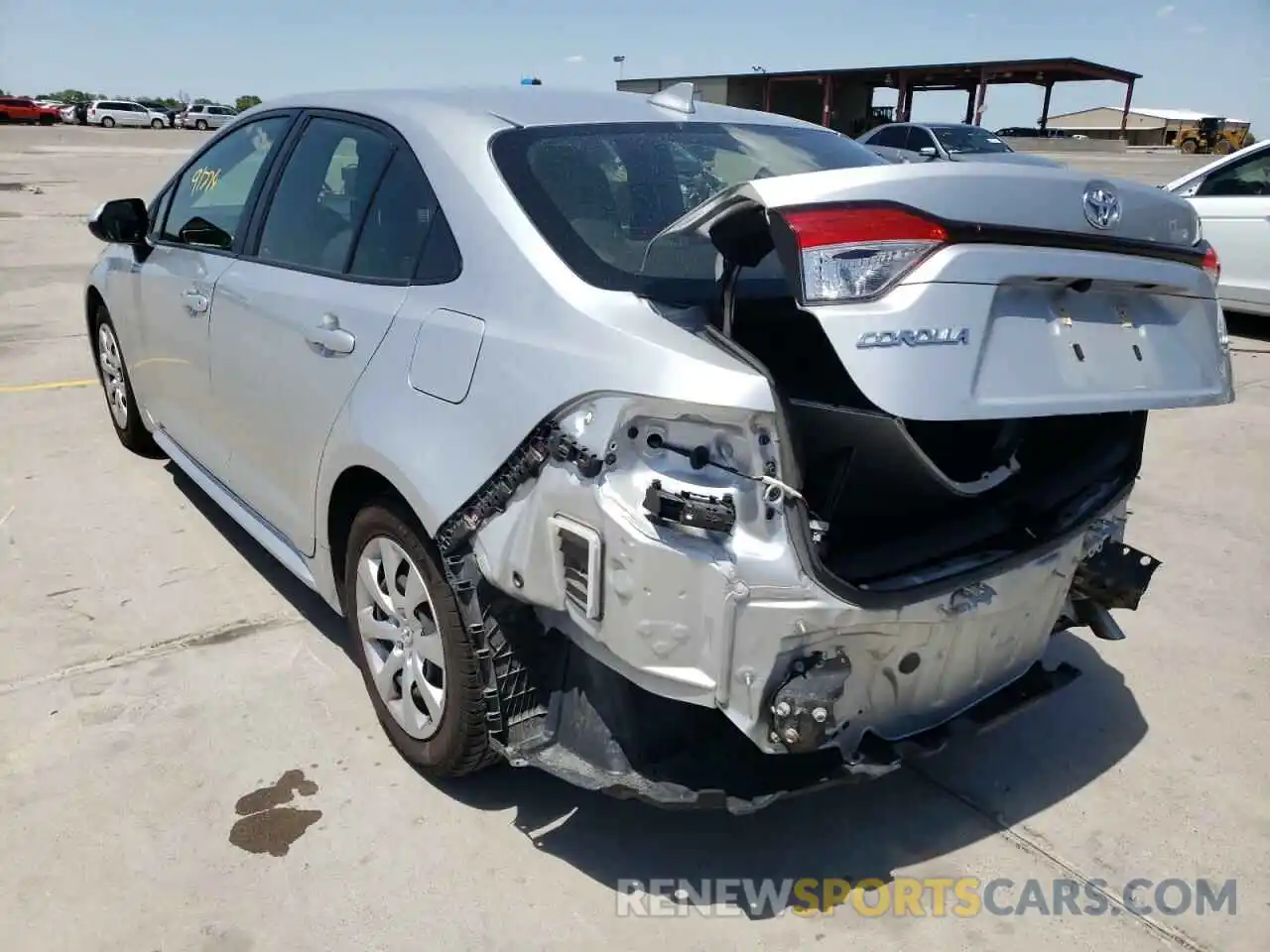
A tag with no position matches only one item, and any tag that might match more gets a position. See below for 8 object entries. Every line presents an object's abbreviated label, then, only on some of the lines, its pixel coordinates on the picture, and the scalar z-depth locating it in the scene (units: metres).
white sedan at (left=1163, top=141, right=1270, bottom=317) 8.19
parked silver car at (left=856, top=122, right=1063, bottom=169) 16.91
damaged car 1.99
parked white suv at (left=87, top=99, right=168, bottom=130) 59.03
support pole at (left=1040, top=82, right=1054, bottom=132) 51.28
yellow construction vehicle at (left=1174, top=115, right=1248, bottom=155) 48.81
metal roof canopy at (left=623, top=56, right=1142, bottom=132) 45.88
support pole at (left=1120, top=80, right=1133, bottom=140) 52.44
